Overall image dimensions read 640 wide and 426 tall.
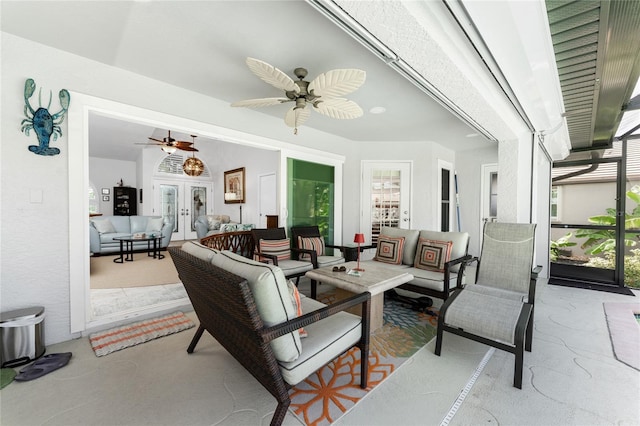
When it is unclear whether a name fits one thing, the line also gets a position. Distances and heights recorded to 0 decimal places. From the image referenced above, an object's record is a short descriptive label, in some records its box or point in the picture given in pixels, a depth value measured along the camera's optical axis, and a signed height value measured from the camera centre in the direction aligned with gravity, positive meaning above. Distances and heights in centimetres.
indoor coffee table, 552 -93
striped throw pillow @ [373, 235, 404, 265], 346 -55
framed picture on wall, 749 +69
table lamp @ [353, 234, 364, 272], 275 -32
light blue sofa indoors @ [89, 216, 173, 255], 580 -55
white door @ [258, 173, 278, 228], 652 +34
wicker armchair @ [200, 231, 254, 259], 405 -55
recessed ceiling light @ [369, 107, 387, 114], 345 +137
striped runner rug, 225 -121
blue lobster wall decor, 216 +74
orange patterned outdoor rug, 157 -121
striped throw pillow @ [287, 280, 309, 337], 157 -58
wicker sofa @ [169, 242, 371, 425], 126 -62
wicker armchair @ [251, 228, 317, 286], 342 -65
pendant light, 735 +120
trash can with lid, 194 -100
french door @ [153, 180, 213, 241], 812 +18
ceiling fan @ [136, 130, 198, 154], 577 +143
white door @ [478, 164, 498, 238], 554 +36
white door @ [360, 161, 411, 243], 530 +26
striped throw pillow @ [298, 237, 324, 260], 398 -56
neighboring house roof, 420 +76
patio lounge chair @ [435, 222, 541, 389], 188 -79
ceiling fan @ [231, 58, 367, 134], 196 +103
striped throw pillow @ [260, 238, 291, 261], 371 -58
